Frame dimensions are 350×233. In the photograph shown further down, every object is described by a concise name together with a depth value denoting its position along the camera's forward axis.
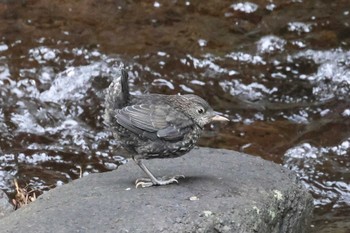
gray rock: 7.57
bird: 8.55
